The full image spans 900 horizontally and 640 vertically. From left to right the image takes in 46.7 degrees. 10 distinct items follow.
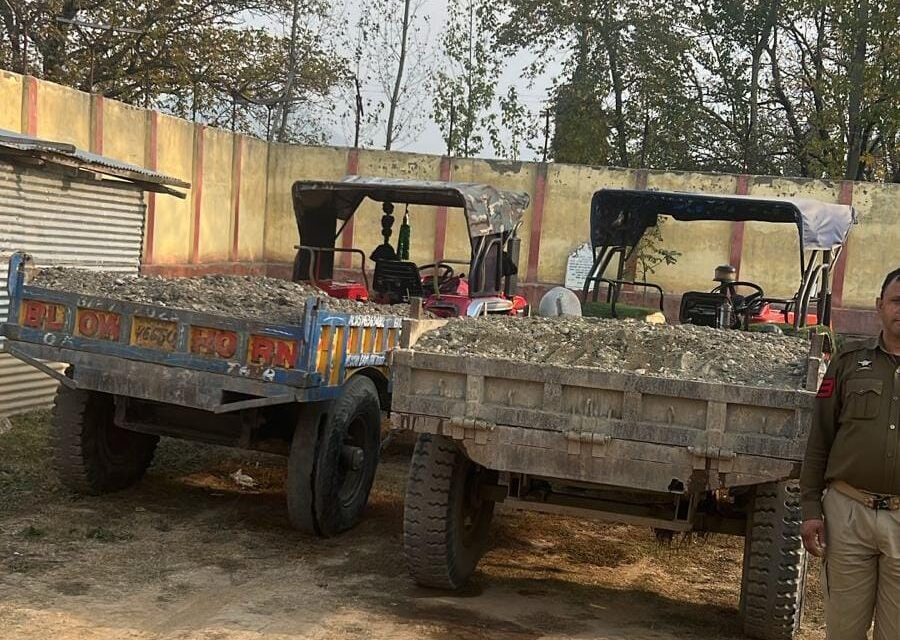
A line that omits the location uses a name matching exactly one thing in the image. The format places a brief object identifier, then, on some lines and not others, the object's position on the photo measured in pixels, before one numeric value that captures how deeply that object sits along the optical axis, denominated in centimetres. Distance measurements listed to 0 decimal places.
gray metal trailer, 450
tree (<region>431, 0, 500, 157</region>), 2595
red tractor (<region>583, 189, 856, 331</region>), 873
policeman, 348
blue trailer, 561
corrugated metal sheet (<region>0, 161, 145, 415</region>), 879
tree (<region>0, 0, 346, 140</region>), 1986
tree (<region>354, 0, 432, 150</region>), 2641
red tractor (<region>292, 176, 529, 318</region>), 883
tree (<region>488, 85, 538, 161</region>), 2588
